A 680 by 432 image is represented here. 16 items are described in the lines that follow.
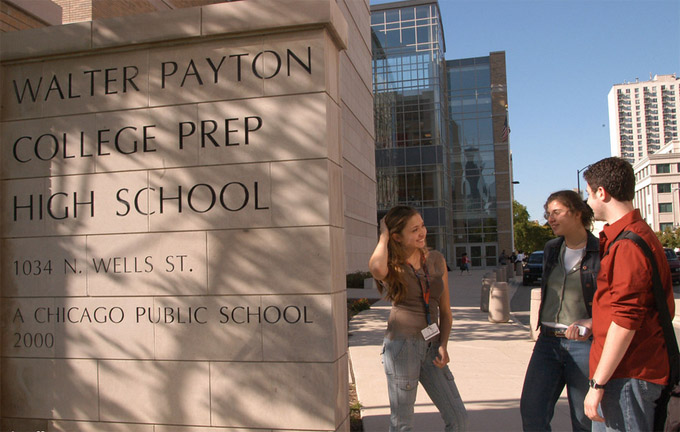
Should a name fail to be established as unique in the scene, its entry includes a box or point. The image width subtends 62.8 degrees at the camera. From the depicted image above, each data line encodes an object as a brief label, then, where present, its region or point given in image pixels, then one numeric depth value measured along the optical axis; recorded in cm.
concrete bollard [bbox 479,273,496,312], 1532
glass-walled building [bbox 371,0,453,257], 4912
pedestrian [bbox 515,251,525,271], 4030
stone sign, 439
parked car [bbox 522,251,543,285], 2678
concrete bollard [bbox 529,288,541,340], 978
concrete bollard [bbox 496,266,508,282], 2450
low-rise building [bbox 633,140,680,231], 10612
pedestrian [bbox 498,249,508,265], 4434
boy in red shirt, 262
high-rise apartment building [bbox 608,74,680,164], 19438
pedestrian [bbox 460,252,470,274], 4247
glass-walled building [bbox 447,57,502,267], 5419
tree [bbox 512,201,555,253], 10900
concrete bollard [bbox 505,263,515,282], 3456
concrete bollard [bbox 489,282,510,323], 1281
